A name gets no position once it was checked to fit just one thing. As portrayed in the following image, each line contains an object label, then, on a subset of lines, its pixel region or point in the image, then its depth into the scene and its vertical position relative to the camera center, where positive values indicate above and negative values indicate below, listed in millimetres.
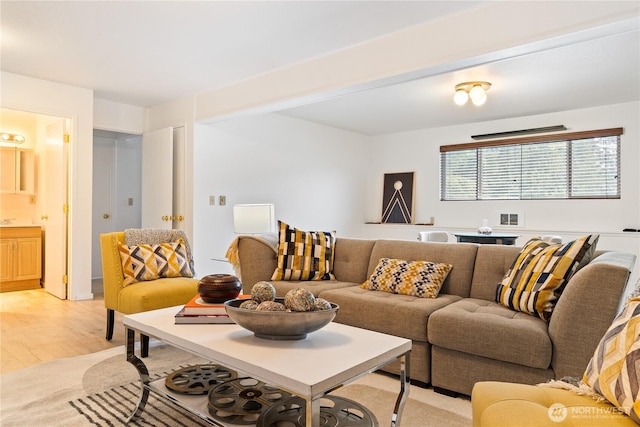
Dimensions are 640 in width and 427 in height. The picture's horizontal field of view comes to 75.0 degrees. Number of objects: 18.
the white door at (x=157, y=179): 5238 +373
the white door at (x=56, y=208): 4910 -21
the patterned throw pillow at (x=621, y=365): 1063 -426
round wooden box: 2023 -396
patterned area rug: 1970 -1008
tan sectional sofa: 1938 -591
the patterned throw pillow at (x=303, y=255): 3389 -387
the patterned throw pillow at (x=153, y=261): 3180 -428
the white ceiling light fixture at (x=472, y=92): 4262 +1229
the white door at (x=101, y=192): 6270 +224
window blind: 5398 +618
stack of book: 1883 -485
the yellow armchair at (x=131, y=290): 2937 -609
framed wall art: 7073 +199
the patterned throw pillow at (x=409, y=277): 2830 -479
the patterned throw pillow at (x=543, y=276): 2227 -363
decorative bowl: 1550 -425
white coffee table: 1285 -522
